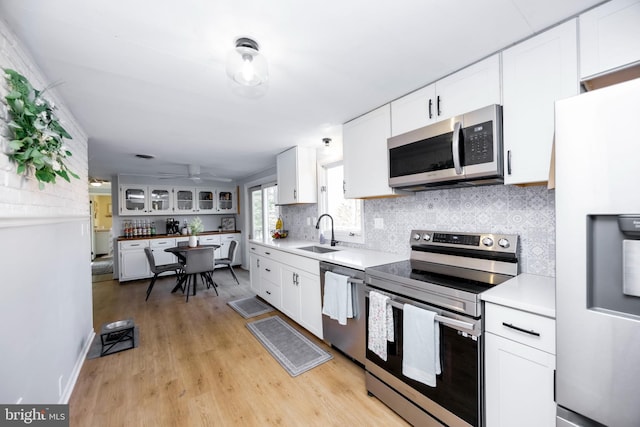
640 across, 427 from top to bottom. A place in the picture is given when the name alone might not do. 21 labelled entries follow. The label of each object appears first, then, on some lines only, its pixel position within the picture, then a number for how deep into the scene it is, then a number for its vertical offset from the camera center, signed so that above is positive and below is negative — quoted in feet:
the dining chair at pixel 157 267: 13.47 -2.84
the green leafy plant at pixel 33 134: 3.85 +1.32
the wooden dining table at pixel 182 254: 13.69 -2.11
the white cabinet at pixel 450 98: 5.16 +2.50
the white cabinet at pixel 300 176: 11.46 +1.61
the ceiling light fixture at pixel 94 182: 19.57 +2.67
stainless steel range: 4.37 -1.84
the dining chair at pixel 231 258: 15.88 -2.77
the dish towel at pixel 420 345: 4.75 -2.53
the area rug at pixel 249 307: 11.22 -4.28
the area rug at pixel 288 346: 7.48 -4.30
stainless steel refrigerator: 2.57 -0.52
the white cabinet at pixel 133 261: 16.63 -2.97
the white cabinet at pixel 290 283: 8.55 -2.76
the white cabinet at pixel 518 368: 3.66 -2.37
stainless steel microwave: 4.99 +1.23
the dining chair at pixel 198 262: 13.47 -2.52
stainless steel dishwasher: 6.75 -3.19
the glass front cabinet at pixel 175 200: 18.19 +1.05
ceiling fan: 15.08 +2.39
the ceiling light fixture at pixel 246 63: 4.45 +2.59
